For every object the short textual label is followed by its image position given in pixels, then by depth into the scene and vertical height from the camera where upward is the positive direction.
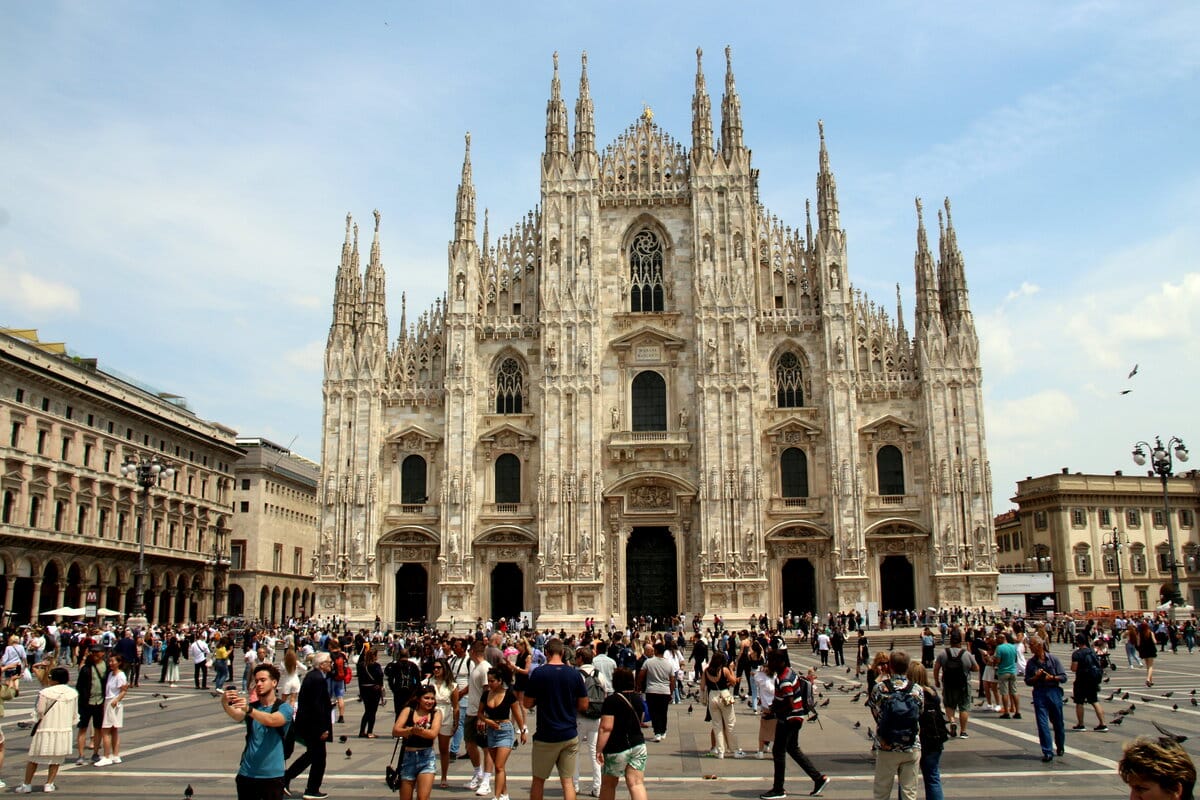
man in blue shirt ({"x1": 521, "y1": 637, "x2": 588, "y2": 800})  9.56 -1.03
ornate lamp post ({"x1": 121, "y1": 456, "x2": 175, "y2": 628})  30.53 +3.38
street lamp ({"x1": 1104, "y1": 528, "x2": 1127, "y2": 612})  59.19 +3.47
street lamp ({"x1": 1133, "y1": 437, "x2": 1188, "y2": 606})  26.98 +3.80
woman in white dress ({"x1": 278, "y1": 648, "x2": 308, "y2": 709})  12.45 -0.94
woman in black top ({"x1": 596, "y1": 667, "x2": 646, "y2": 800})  9.36 -1.21
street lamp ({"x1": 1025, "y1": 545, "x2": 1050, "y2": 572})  59.63 +2.66
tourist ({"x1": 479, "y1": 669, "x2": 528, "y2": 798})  10.50 -1.09
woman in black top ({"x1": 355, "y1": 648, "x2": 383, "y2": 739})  15.65 -1.19
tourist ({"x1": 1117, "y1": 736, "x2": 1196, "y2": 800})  4.11 -0.63
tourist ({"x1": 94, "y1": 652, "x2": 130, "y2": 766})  12.84 -1.29
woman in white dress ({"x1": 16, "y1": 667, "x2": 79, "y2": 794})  10.94 -1.29
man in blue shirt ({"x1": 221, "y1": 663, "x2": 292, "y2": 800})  7.71 -1.07
